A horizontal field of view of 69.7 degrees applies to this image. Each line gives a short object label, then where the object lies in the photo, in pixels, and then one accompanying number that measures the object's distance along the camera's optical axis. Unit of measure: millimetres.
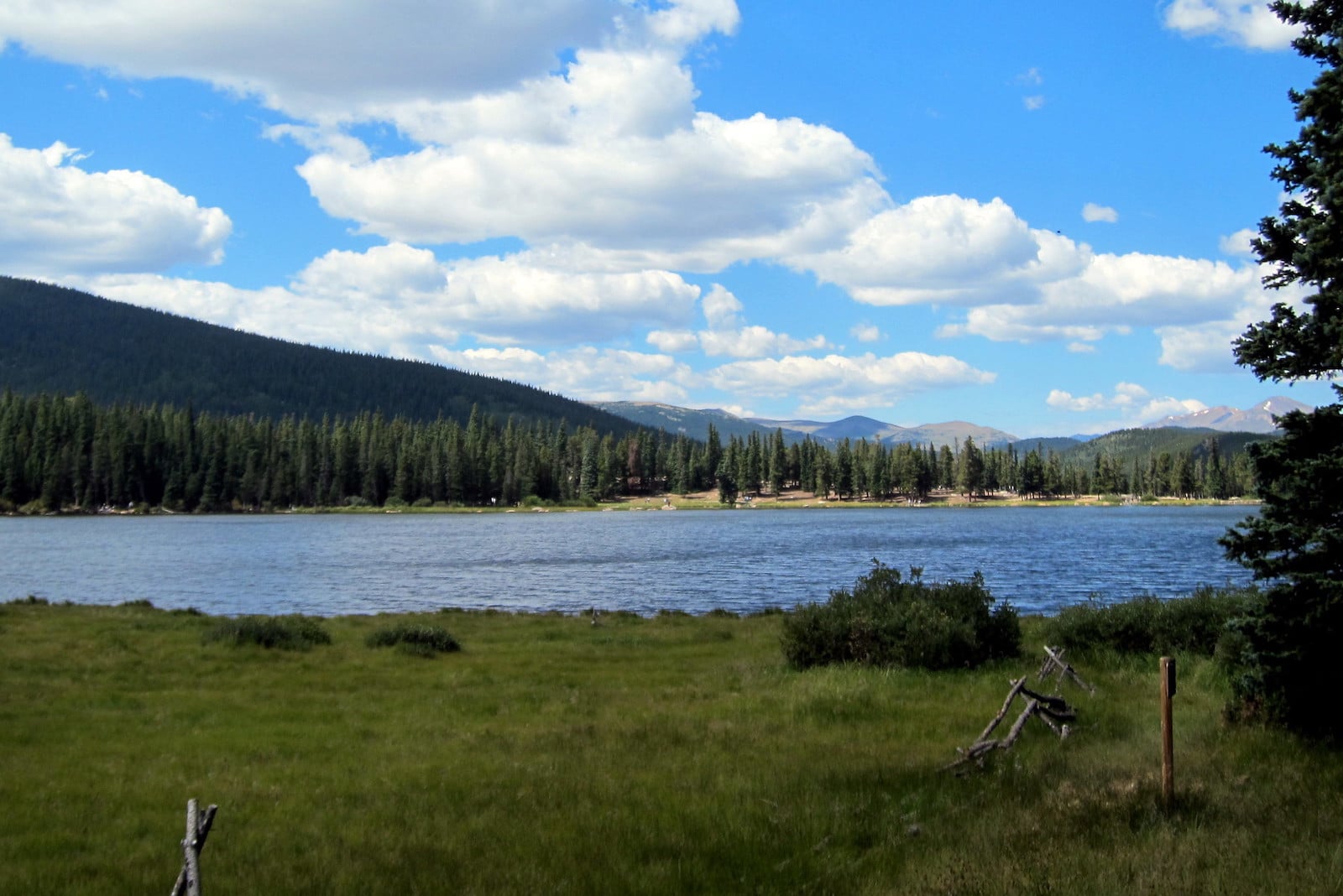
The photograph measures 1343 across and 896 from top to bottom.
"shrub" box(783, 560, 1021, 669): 24203
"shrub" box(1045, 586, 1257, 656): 24281
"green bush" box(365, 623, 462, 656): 31866
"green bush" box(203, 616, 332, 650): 31031
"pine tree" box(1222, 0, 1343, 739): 12930
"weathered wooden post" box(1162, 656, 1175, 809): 11152
